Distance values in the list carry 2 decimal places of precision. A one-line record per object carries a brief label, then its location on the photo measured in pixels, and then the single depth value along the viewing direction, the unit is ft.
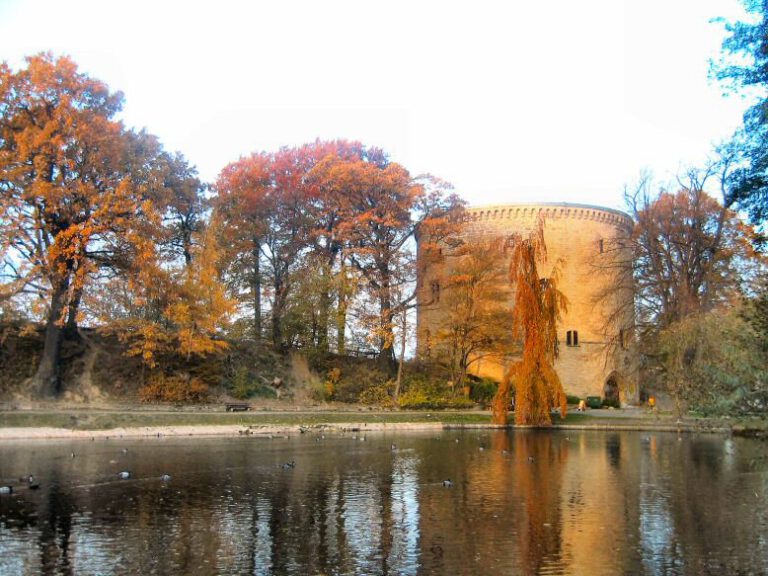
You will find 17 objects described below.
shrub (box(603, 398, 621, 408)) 141.20
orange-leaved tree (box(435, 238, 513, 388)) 120.26
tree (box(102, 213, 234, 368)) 98.43
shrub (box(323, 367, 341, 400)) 118.83
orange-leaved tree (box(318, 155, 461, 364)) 123.34
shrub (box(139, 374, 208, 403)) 101.77
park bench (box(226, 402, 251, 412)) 100.81
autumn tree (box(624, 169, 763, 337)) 111.24
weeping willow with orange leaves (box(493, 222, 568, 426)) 96.47
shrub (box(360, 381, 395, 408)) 117.91
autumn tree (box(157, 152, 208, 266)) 122.52
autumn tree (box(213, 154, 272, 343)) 125.80
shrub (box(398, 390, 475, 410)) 115.34
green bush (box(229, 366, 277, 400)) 111.75
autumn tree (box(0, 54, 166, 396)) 90.48
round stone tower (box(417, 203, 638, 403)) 147.33
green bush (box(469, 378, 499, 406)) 124.86
